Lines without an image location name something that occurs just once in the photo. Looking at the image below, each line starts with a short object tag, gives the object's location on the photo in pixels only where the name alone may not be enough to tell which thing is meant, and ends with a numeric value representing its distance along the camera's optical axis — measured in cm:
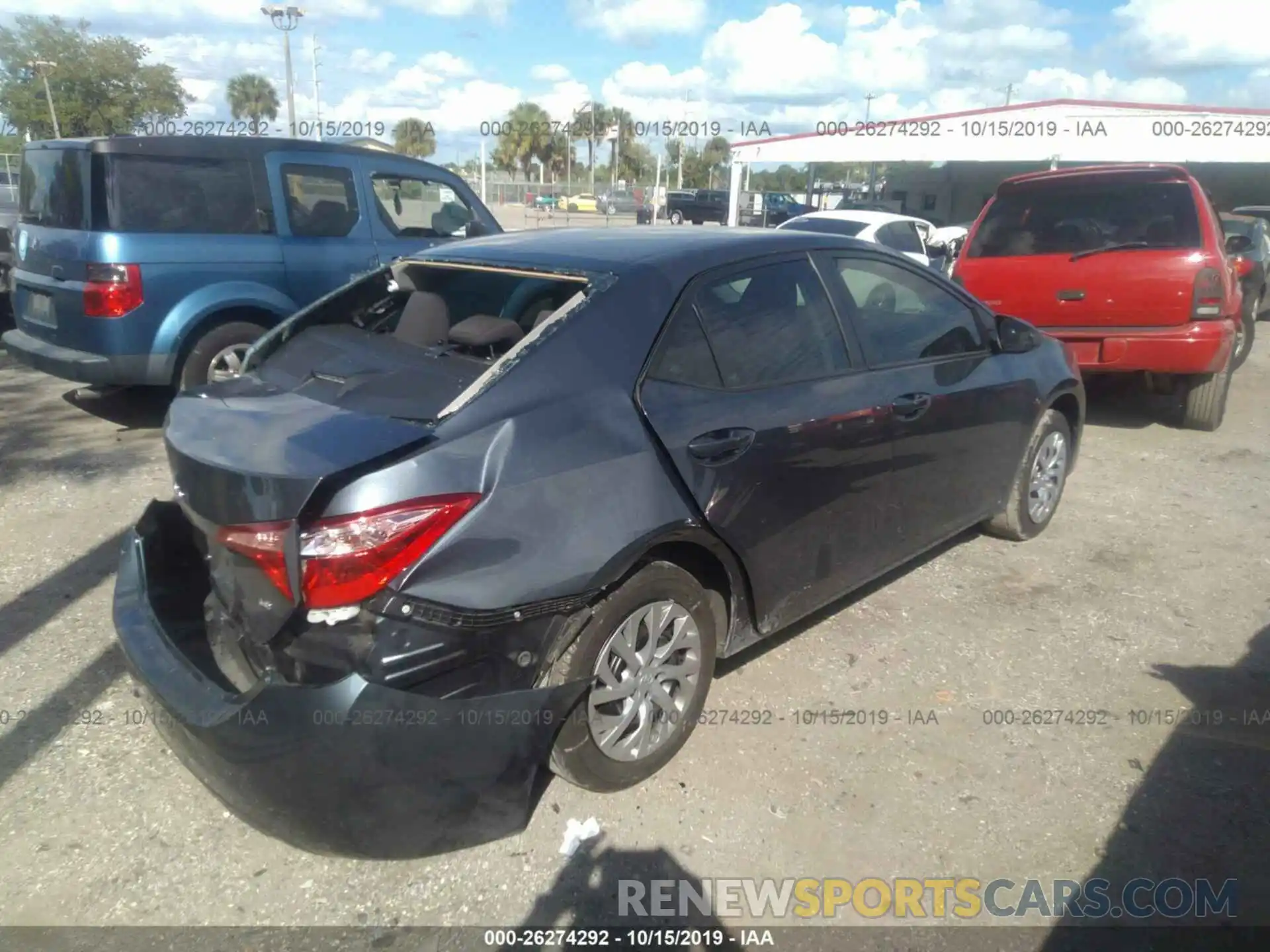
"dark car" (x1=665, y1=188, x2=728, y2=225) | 3725
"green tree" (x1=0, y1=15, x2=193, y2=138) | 3700
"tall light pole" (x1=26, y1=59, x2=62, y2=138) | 3506
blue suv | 593
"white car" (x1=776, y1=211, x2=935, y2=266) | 1256
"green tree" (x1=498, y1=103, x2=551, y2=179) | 6056
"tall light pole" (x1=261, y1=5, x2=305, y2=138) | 2291
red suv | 650
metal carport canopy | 1934
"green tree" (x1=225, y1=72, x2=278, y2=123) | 5238
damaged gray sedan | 229
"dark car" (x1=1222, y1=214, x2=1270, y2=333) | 842
